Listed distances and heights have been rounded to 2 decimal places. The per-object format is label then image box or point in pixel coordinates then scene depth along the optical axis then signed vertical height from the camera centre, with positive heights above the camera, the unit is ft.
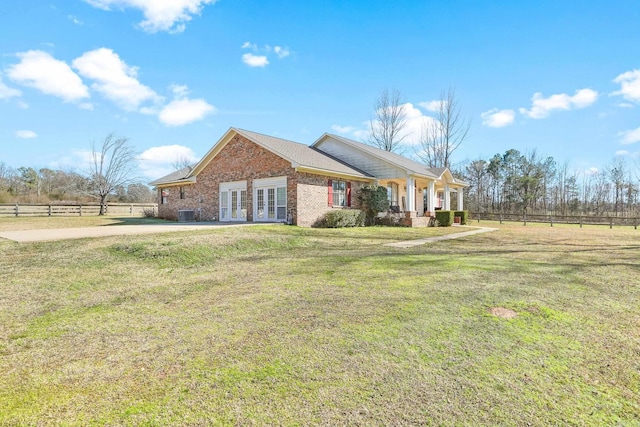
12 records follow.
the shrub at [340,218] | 56.24 -1.87
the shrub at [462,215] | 81.00 -1.99
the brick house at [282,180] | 56.18 +6.04
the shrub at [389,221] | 65.57 -2.70
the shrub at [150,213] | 93.93 -1.30
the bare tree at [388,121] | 121.70 +33.75
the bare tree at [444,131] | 119.55 +30.01
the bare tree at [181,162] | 178.27 +26.29
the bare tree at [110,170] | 110.73 +13.79
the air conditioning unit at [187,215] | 73.34 -1.50
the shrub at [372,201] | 65.36 +1.47
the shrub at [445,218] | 71.26 -2.30
